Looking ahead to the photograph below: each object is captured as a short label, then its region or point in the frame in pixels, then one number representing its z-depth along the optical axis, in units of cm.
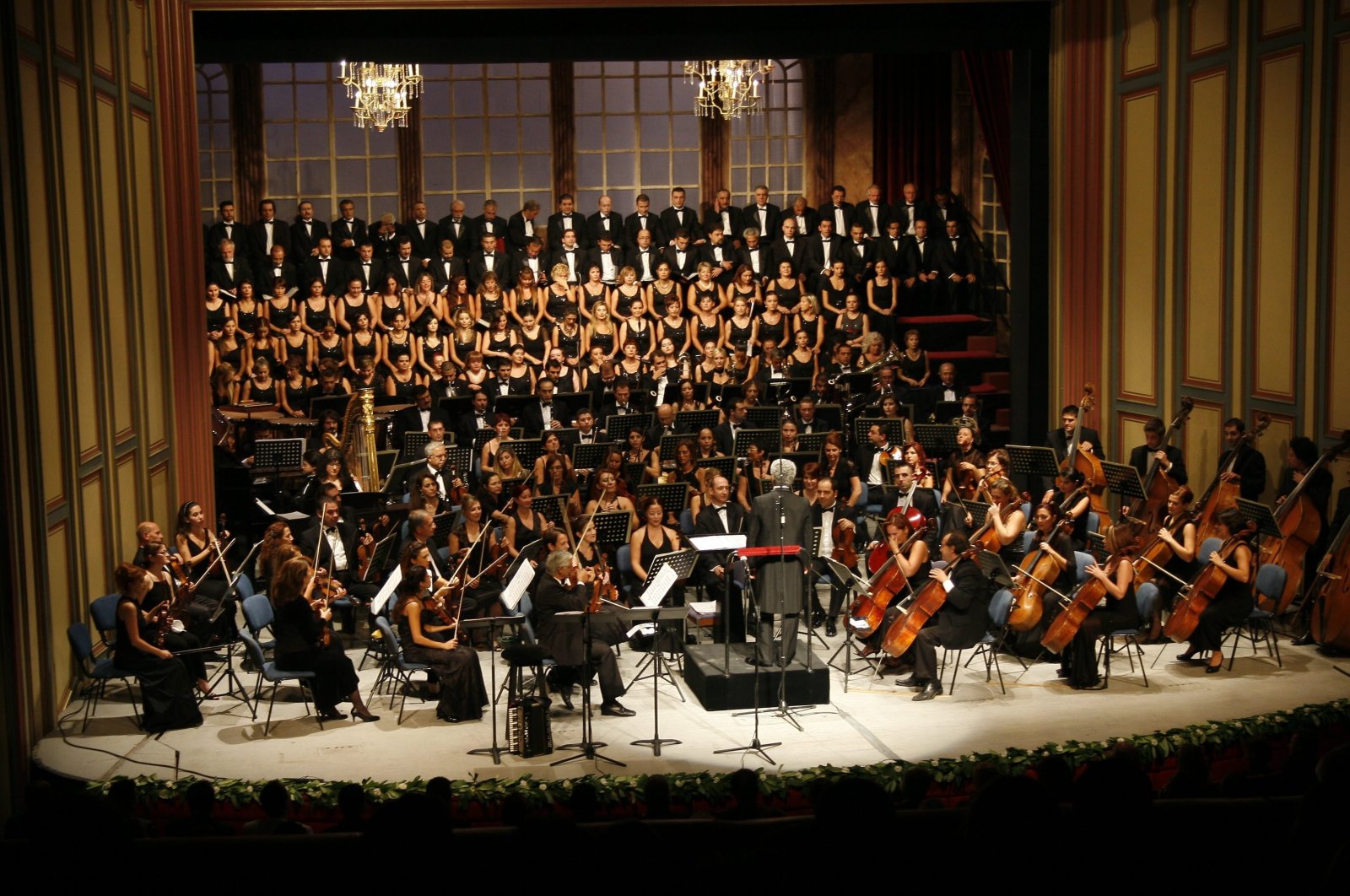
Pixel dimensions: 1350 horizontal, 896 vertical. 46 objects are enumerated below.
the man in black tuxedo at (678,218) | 1641
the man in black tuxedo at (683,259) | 1580
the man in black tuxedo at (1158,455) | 1112
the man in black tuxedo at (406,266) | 1535
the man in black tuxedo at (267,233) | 1563
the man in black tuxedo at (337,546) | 1024
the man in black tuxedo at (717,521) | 1027
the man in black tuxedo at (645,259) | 1584
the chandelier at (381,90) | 1522
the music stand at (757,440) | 1220
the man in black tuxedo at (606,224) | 1622
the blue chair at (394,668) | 868
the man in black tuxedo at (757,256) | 1592
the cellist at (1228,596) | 896
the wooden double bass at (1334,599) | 919
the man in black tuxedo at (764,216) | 1627
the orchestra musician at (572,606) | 872
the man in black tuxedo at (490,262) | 1577
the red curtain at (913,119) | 1747
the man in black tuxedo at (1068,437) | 1210
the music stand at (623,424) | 1288
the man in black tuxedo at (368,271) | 1518
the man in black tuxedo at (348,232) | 1571
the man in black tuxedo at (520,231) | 1612
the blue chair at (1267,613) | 923
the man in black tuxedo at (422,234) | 1583
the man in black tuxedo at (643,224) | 1634
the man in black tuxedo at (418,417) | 1339
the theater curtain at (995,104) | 1538
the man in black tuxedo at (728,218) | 1631
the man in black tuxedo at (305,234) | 1586
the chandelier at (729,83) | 1549
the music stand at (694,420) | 1287
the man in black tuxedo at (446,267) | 1550
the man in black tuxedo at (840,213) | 1605
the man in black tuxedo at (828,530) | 1054
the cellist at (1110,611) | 881
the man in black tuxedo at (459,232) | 1599
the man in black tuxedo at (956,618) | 895
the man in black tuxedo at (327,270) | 1523
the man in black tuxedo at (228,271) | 1496
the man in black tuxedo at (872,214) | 1597
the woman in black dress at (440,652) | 857
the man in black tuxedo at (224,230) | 1520
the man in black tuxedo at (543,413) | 1370
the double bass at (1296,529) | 954
